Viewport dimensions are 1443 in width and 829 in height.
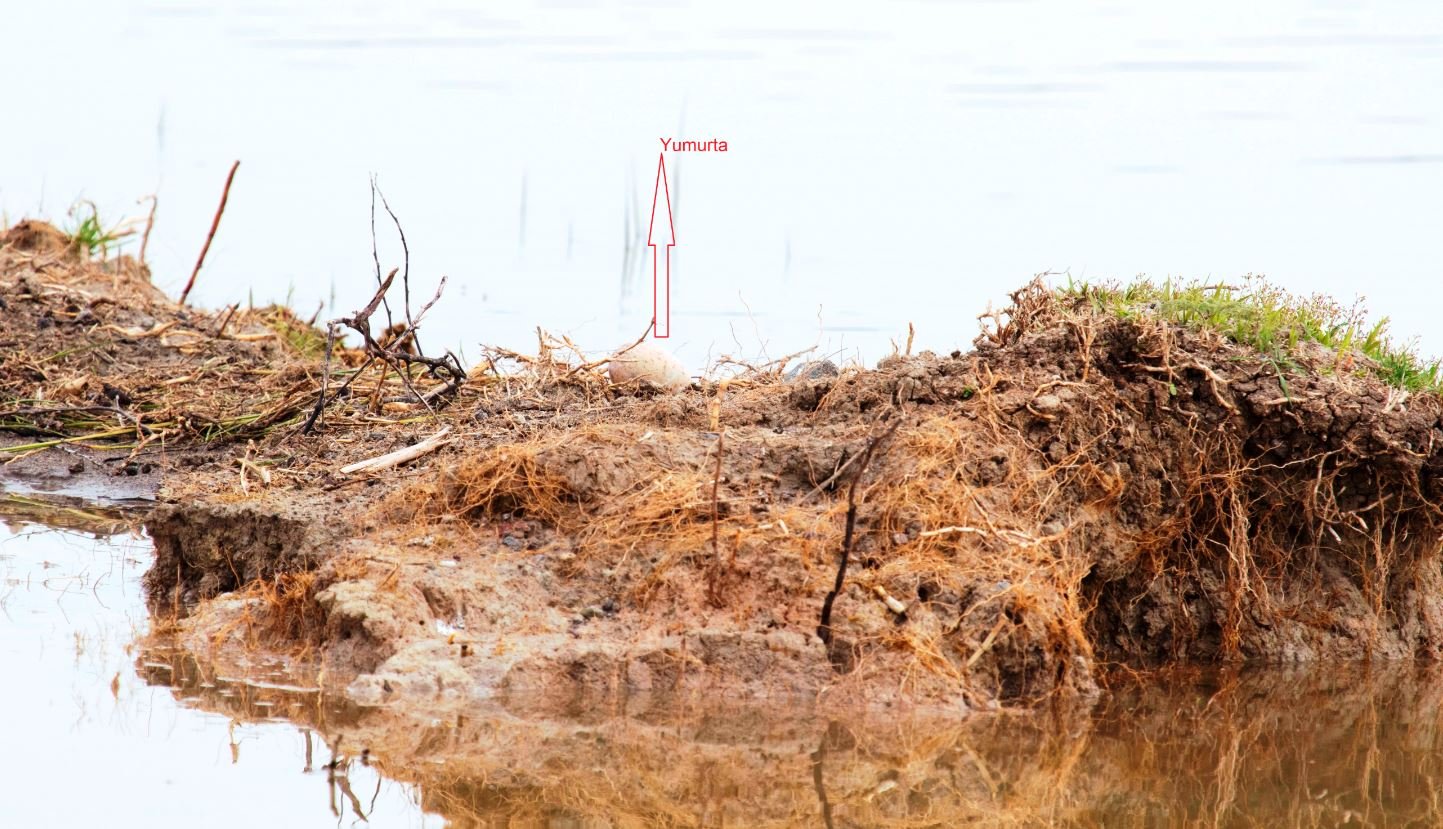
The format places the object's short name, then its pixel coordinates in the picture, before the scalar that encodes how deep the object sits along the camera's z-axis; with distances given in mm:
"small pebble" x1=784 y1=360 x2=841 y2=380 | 15822
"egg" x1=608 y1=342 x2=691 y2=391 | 16562
